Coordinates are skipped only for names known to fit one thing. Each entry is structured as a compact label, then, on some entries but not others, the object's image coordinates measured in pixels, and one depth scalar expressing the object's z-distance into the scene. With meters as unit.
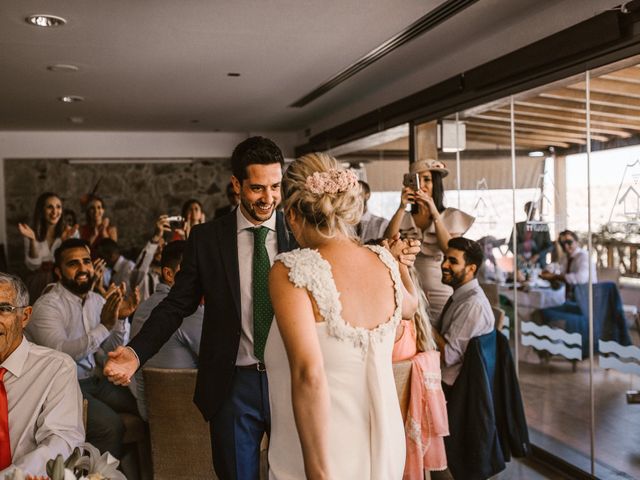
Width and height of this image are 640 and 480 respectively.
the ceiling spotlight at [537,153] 4.28
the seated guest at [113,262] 5.66
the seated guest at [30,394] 2.17
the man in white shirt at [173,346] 2.94
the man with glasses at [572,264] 3.82
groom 2.13
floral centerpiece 1.47
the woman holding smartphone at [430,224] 4.10
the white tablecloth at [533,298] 4.14
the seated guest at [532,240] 4.29
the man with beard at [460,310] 3.39
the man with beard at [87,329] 3.19
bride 1.59
